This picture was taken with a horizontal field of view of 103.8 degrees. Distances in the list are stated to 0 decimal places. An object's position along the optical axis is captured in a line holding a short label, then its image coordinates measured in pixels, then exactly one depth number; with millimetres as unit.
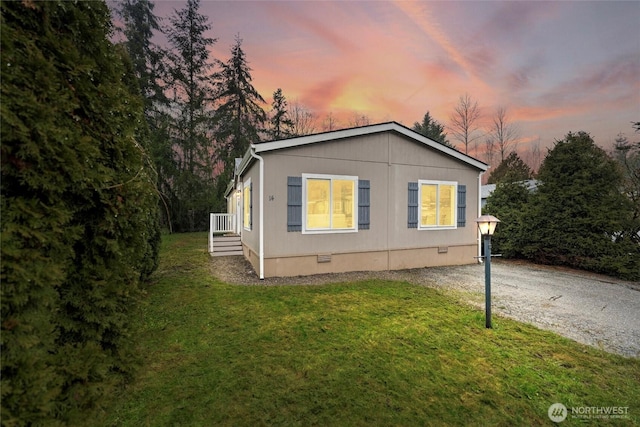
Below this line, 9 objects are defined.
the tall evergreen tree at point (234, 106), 21078
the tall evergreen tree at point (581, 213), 7023
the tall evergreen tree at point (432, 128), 30141
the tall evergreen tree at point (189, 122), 17328
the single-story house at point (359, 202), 6359
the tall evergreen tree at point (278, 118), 23469
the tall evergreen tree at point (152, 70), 16453
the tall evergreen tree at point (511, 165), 22019
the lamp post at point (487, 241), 3672
